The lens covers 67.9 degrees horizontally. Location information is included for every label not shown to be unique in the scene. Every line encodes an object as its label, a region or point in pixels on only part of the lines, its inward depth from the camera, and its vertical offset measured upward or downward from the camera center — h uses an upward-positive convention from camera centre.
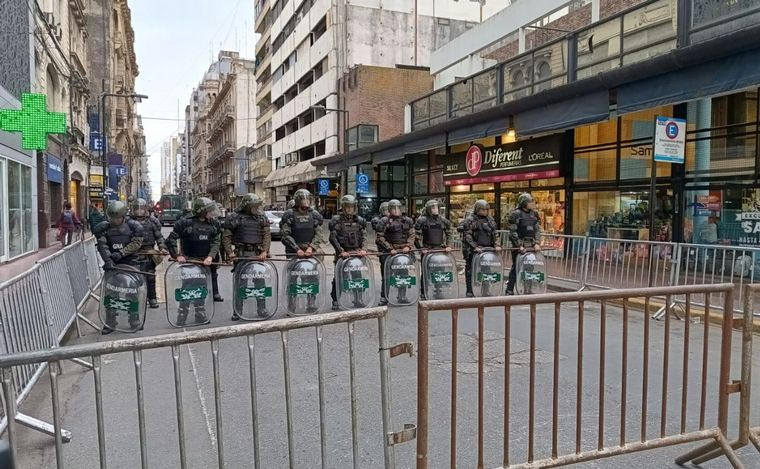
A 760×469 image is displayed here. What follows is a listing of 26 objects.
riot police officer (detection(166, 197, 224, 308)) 8.52 -0.40
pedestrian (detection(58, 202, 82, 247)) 19.69 -0.58
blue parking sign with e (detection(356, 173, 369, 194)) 24.20 +1.10
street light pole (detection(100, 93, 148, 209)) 25.71 +3.10
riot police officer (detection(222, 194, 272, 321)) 8.45 -0.36
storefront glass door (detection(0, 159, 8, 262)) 14.45 -0.30
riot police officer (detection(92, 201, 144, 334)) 7.87 -0.41
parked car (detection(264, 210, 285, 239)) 22.73 -0.52
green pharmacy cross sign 11.49 +1.76
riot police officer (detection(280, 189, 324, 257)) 8.71 -0.29
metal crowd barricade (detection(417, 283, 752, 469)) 3.16 -1.57
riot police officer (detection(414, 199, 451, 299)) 9.84 -0.34
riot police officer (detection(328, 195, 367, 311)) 9.05 -0.37
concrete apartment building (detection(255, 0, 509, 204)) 35.97 +10.83
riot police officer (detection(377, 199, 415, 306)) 9.52 -0.38
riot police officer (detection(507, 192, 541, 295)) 10.12 -0.36
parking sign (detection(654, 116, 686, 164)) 9.27 +1.16
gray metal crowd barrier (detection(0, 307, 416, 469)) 2.53 -0.81
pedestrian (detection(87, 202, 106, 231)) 21.10 -0.35
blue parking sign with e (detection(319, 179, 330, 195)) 31.88 +1.21
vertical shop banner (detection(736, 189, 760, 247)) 10.77 -0.17
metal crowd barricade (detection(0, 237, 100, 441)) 4.27 -1.00
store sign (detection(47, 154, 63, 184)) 20.89 +1.50
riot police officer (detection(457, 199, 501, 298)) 10.09 -0.40
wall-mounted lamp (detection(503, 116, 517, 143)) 14.91 +2.11
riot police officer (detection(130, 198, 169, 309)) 8.66 -0.55
